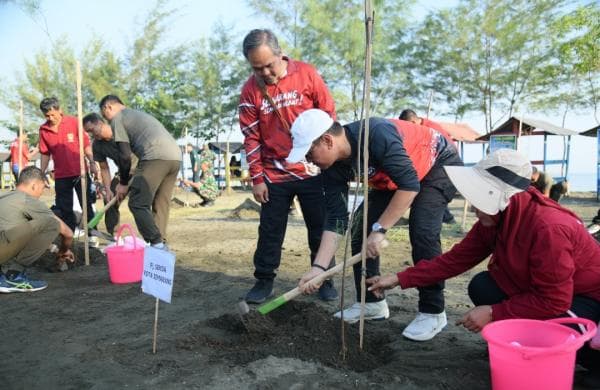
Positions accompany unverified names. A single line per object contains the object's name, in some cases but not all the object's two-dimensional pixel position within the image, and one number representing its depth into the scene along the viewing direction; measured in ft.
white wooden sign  8.58
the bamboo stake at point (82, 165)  17.29
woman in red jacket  6.70
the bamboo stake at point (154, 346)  8.93
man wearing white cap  8.51
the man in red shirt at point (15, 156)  48.92
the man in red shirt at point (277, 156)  11.66
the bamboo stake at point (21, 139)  22.03
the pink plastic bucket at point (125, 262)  14.63
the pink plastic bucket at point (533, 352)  6.15
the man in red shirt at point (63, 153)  19.81
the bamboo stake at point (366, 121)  7.88
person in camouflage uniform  43.88
